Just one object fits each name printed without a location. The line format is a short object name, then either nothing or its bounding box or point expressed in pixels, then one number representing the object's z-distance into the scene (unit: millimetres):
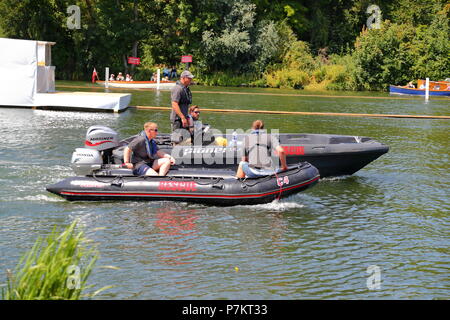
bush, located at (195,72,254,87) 53406
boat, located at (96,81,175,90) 45469
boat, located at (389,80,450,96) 45500
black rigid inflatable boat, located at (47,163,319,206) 12797
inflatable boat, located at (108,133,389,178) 14977
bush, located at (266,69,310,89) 51719
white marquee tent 27797
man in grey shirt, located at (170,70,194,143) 14656
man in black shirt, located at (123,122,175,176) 13141
